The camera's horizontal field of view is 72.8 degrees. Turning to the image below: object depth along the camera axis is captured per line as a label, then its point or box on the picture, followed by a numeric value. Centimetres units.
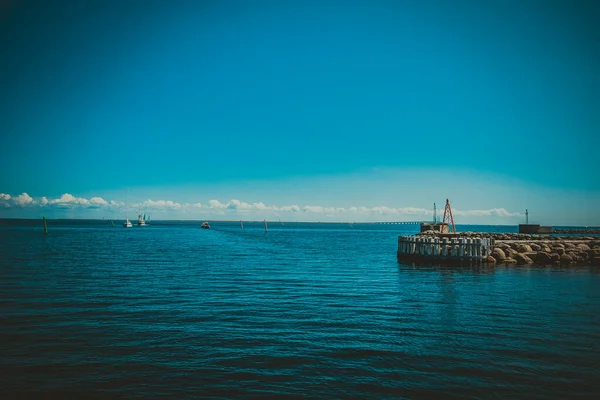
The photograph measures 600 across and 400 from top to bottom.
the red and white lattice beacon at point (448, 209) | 5438
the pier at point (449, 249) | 4038
